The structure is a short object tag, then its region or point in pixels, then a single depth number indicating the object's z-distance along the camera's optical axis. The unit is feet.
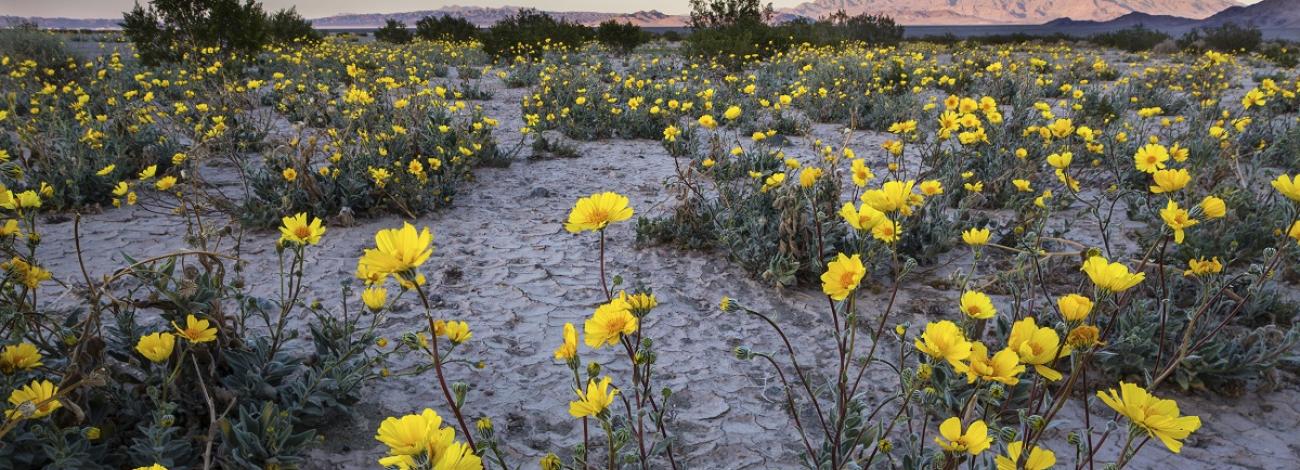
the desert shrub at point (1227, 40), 56.13
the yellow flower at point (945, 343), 4.13
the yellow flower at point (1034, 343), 4.14
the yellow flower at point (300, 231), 5.76
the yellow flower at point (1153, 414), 3.73
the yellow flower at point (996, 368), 4.16
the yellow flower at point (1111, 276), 4.17
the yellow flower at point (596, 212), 5.15
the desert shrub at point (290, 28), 54.19
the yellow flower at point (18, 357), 5.37
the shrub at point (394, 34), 70.71
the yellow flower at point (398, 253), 3.72
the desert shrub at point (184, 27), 30.98
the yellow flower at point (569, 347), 4.28
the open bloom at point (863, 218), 5.37
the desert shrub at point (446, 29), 65.16
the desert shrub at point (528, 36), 46.21
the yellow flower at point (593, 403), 4.02
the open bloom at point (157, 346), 5.35
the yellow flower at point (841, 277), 4.59
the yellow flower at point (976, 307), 4.91
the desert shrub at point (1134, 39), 61.57
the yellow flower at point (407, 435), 3.24
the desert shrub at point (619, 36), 55.83
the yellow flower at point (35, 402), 4.08
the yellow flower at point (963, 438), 3.83
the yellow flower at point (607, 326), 4.49
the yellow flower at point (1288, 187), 5.48
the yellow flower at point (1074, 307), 4.11
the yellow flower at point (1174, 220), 5.41
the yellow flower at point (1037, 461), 3.93
